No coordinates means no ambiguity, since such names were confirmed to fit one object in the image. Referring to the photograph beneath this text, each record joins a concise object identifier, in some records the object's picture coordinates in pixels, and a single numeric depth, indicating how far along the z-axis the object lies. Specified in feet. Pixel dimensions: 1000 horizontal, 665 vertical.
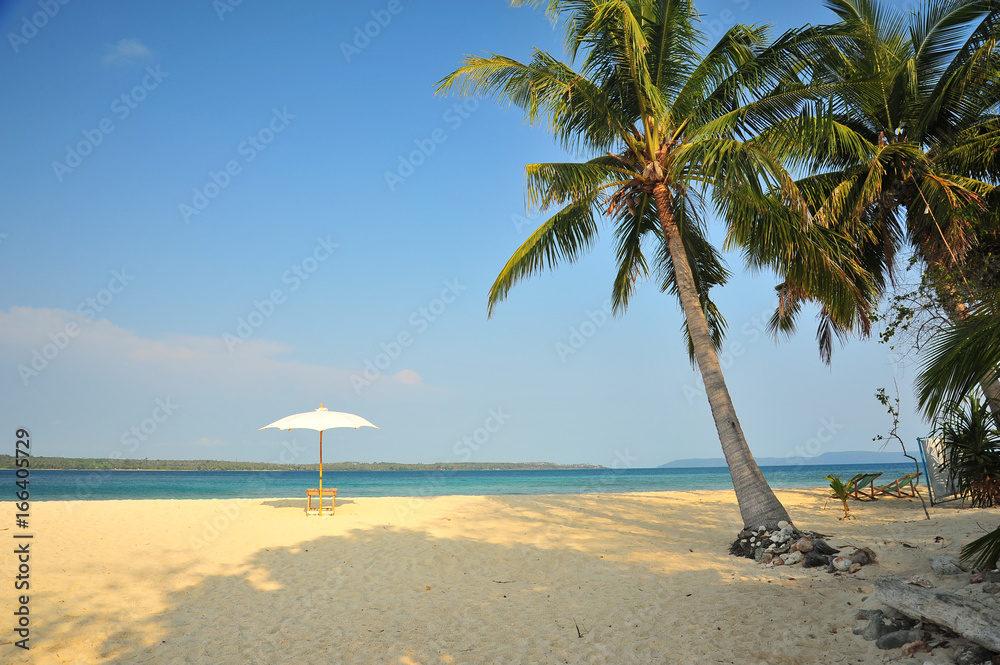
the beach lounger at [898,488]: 41.36
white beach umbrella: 39.94
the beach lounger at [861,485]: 41.50
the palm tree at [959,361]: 10.35
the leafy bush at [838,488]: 36.35
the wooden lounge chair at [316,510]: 38.81
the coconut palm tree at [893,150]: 26.61
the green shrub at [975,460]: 26.68
